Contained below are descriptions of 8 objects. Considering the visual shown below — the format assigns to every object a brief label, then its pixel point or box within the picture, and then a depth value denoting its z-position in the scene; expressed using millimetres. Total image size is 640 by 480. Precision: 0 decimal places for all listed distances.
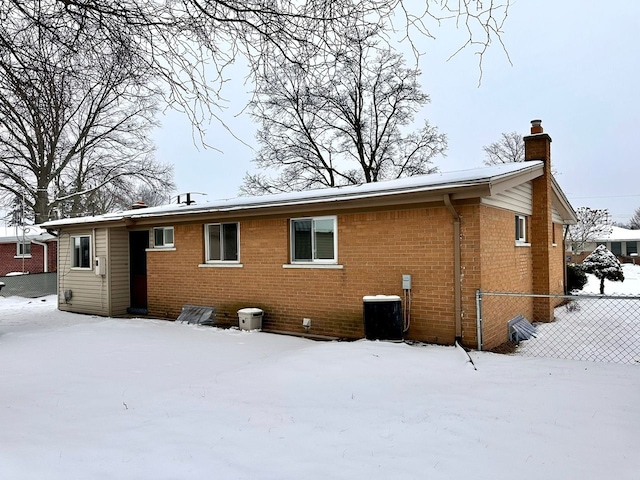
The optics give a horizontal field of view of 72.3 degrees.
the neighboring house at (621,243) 43531
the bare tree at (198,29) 3627
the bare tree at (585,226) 33750
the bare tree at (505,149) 36688
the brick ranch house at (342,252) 7770
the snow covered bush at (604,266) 18984
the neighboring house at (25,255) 25109
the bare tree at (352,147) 26328
